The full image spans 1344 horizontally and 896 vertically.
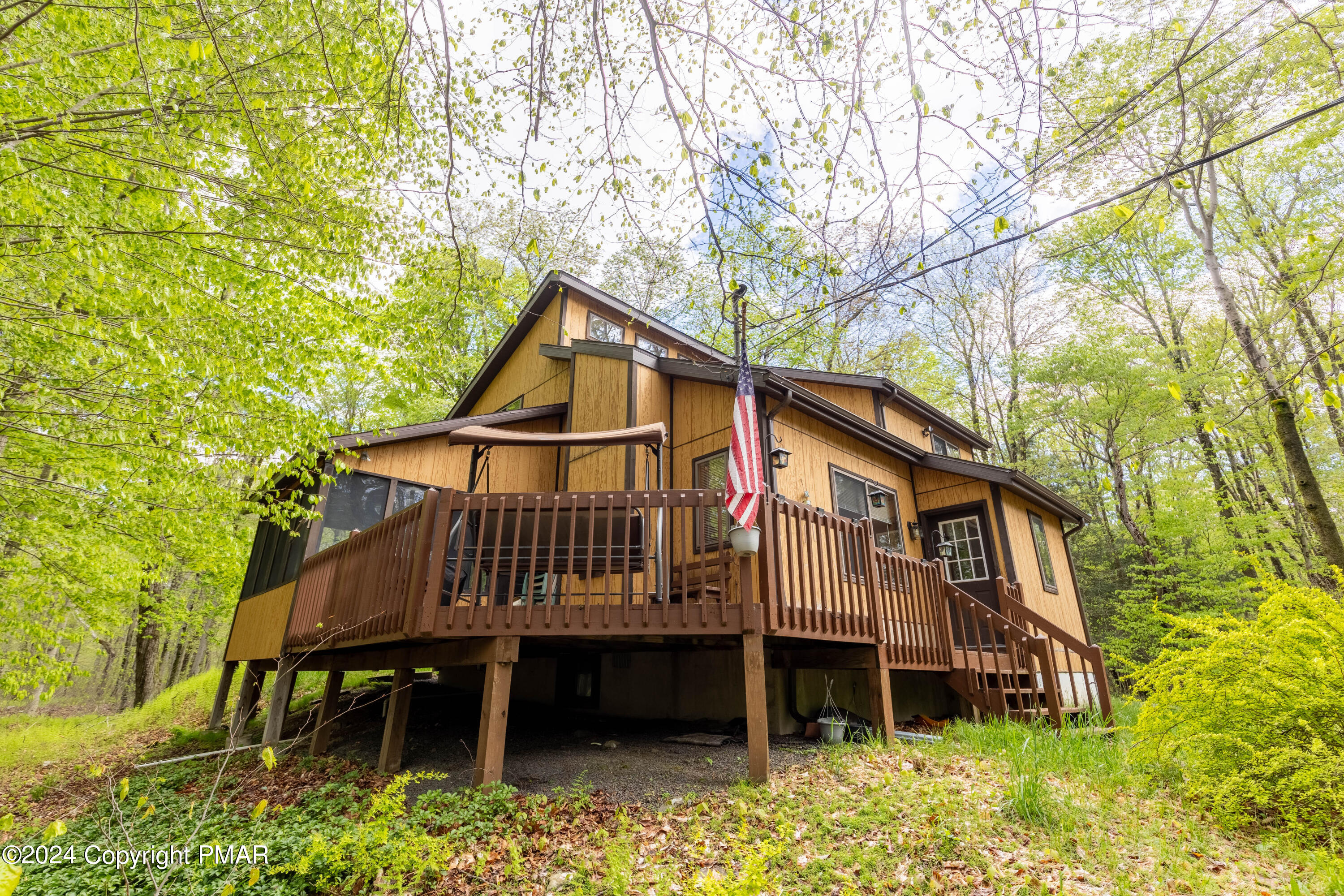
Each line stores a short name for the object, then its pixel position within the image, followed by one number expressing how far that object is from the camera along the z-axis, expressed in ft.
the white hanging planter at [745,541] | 17.94
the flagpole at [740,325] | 14.60
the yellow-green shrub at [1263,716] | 13.15
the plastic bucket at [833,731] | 21.44
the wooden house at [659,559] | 18.70
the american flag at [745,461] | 18.44
